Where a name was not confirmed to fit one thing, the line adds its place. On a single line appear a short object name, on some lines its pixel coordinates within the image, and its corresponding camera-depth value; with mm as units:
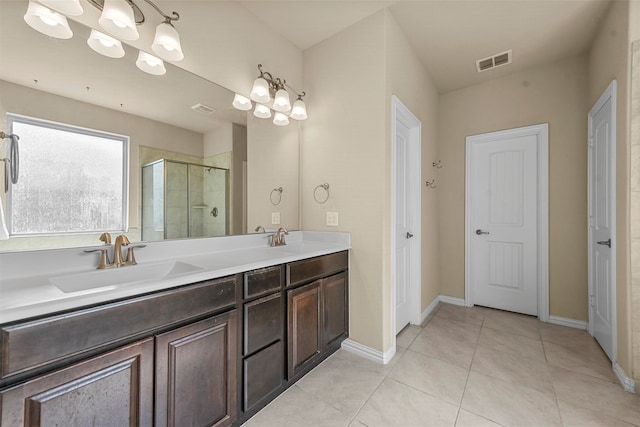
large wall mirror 1161
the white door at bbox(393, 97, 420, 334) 2559
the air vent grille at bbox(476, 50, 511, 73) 2583
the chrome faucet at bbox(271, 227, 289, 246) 2156
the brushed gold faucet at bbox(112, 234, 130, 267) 1302
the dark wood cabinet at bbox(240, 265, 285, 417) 1371
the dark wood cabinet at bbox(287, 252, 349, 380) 1651
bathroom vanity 793
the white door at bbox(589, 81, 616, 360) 1927
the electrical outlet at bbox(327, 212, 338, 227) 2268
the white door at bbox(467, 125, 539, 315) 2871
